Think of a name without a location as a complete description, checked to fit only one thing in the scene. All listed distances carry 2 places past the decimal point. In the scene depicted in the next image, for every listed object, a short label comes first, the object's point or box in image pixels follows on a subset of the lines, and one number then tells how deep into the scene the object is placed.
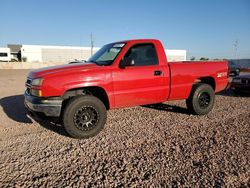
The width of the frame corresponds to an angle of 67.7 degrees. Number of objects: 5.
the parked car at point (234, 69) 17.51
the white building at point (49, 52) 70.02
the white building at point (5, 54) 60.17
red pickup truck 3.53
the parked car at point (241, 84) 7.42
